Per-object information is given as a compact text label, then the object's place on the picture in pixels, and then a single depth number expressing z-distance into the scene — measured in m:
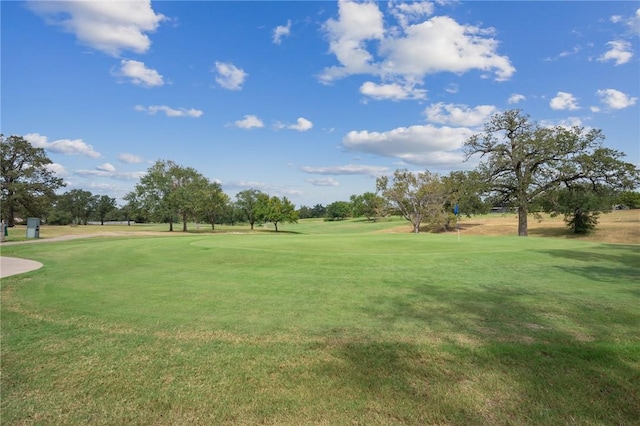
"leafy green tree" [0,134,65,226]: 49.34
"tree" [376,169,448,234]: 48.72
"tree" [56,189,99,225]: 105.88
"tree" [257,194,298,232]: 63.88
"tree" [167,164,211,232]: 52.87
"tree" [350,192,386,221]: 90.31
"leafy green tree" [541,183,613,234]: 34.09
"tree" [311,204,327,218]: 165.62
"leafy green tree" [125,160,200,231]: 53.09
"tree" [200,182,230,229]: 55.54
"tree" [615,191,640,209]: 70.53
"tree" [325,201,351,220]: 121.38
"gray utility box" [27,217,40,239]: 30.70
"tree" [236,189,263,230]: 71.31
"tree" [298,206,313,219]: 160.12
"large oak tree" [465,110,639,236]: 33.19
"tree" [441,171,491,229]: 38.38
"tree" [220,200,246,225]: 73.04
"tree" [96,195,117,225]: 115.91
